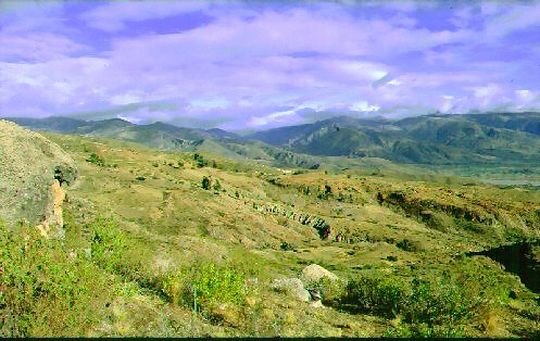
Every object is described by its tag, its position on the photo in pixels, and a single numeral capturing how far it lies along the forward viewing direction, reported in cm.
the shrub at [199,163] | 16320
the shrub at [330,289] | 2692
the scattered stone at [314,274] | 3603
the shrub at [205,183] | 11931
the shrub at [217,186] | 11964
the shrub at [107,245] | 2006
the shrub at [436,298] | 2116
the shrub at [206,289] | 1905
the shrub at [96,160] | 11734
